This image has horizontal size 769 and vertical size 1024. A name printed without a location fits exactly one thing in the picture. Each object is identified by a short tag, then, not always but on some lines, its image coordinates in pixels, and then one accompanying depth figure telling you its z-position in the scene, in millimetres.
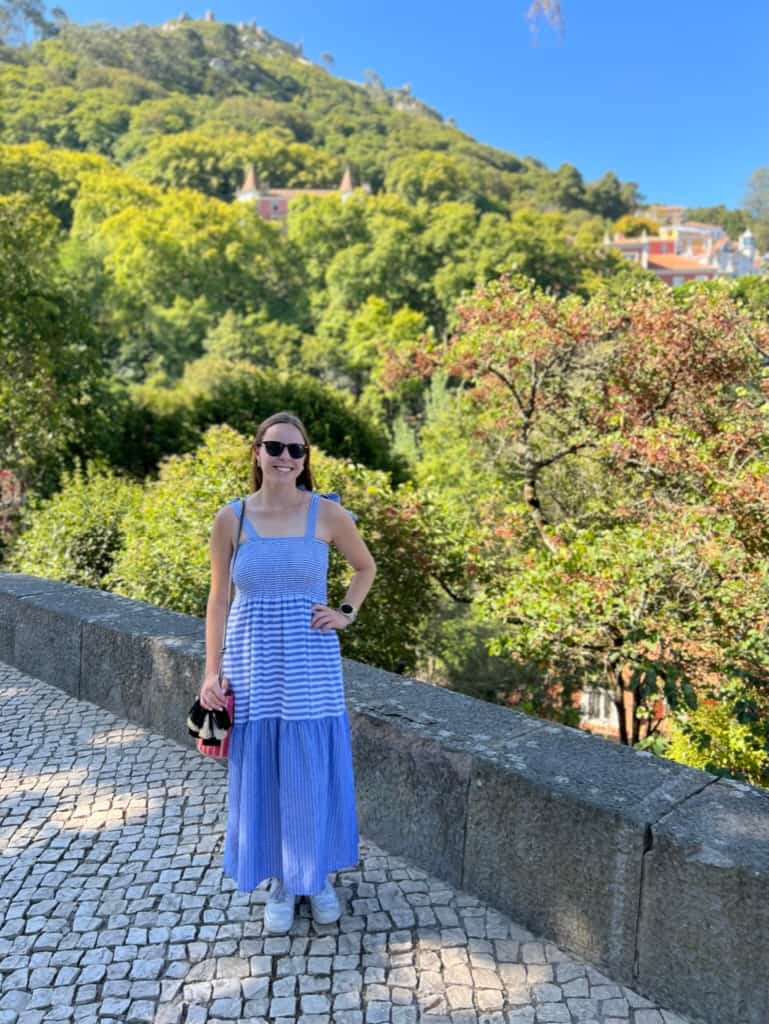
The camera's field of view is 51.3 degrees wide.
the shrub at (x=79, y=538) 8859
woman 2424
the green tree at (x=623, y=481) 6305
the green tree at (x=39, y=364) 12852
